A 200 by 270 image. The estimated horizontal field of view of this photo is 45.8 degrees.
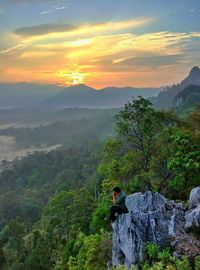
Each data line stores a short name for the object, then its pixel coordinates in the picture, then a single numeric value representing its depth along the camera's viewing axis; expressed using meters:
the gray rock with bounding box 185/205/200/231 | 7.79
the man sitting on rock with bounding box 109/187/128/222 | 8.11
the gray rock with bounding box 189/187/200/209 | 8.60
